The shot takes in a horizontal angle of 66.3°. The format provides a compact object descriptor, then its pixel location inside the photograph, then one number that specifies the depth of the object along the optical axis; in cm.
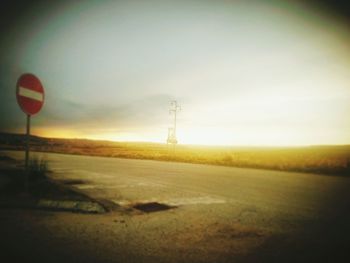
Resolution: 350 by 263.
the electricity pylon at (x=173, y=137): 4547
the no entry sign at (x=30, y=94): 672
